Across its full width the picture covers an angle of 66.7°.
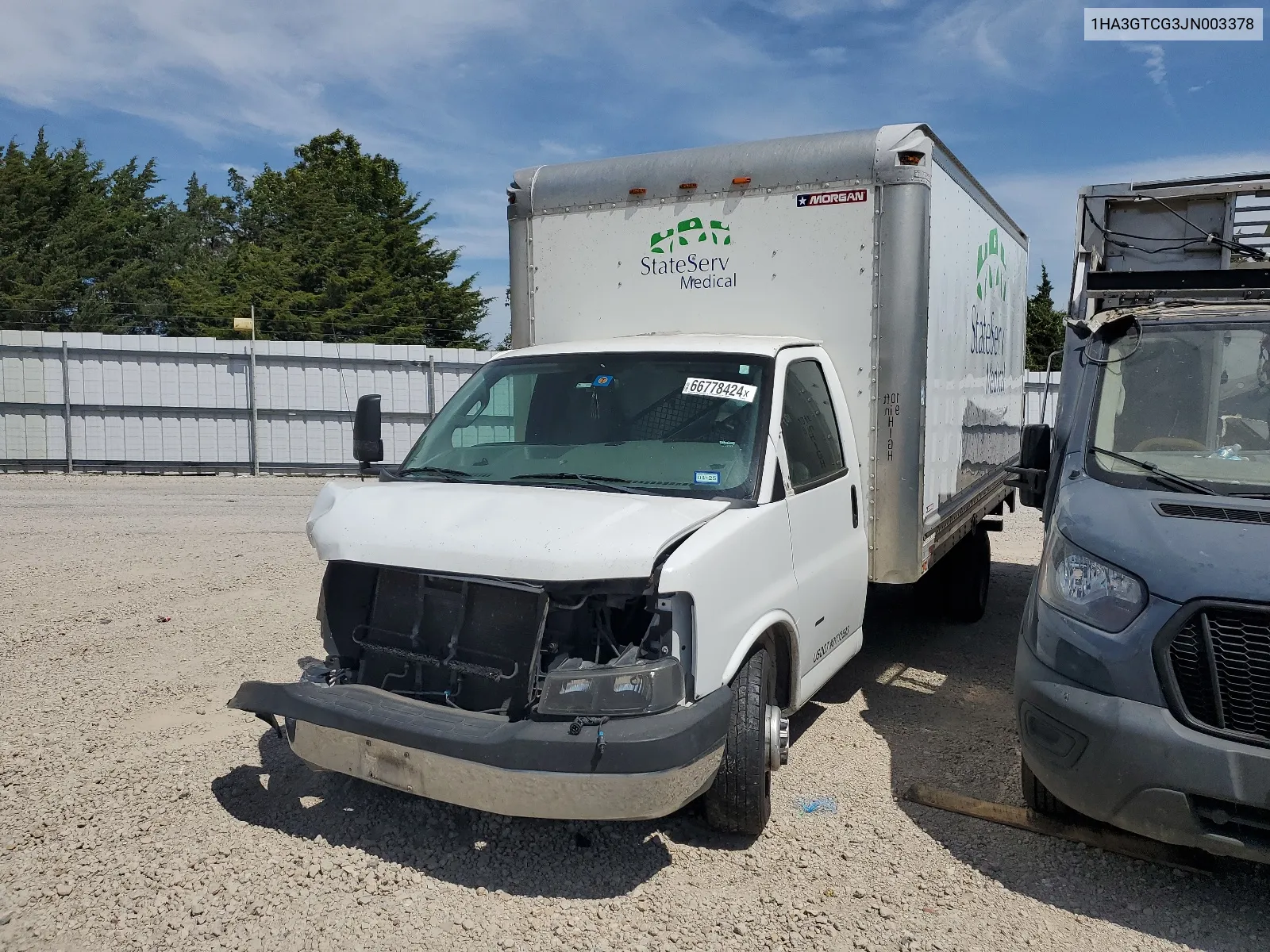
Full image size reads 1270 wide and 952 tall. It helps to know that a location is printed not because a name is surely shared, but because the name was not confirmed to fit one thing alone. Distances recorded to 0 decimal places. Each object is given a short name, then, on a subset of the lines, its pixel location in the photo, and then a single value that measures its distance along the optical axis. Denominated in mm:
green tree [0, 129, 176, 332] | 35375
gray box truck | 3184
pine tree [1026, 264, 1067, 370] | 34906
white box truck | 3375
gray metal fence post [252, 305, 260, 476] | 17016
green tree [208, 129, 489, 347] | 35969
